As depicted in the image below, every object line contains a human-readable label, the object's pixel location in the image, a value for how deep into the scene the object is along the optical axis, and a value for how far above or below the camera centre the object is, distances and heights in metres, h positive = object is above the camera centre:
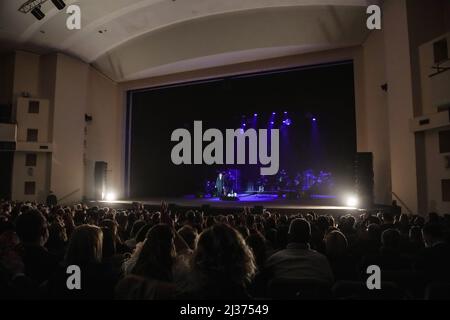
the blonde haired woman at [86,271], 2.02 -0.52
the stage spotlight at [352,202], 9.22 -0.40
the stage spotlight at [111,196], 14.61 -0.34
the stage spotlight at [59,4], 8.34 +4.65
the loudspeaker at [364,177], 8.88 +0.31
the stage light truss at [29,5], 9.77 +5.56
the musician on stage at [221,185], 13.49 +0.14
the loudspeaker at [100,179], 13.53 +0.39
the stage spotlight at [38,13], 9.37 +4.93
